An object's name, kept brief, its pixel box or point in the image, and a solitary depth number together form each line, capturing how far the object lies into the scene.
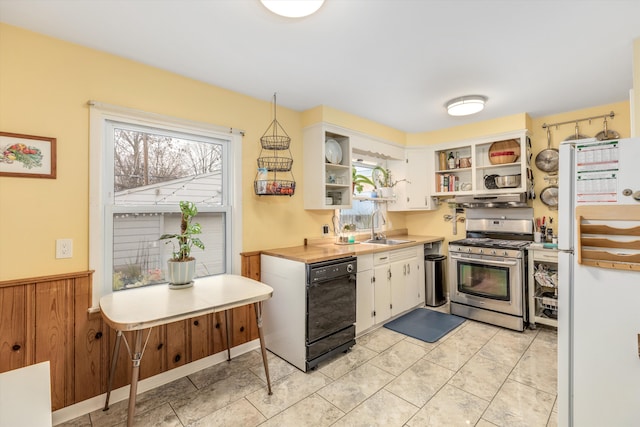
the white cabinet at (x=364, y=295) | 3.00
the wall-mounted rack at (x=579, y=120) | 3.16
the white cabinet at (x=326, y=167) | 3.18
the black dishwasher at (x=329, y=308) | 2.45
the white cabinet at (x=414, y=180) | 4.29
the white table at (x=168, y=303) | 1.61
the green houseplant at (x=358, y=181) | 3.96
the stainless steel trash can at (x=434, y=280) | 3.98
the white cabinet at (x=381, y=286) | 3.22
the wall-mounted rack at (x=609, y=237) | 1.34
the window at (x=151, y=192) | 2.12
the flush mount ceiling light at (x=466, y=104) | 2.92
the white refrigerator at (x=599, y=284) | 1.34
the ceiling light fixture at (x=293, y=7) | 1.51
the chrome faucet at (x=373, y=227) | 3.99
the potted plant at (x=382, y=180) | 4.21
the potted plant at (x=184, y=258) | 2.23
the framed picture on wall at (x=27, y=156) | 1.77
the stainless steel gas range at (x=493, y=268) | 3.21
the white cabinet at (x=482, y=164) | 3.50
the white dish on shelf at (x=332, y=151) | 3.37
